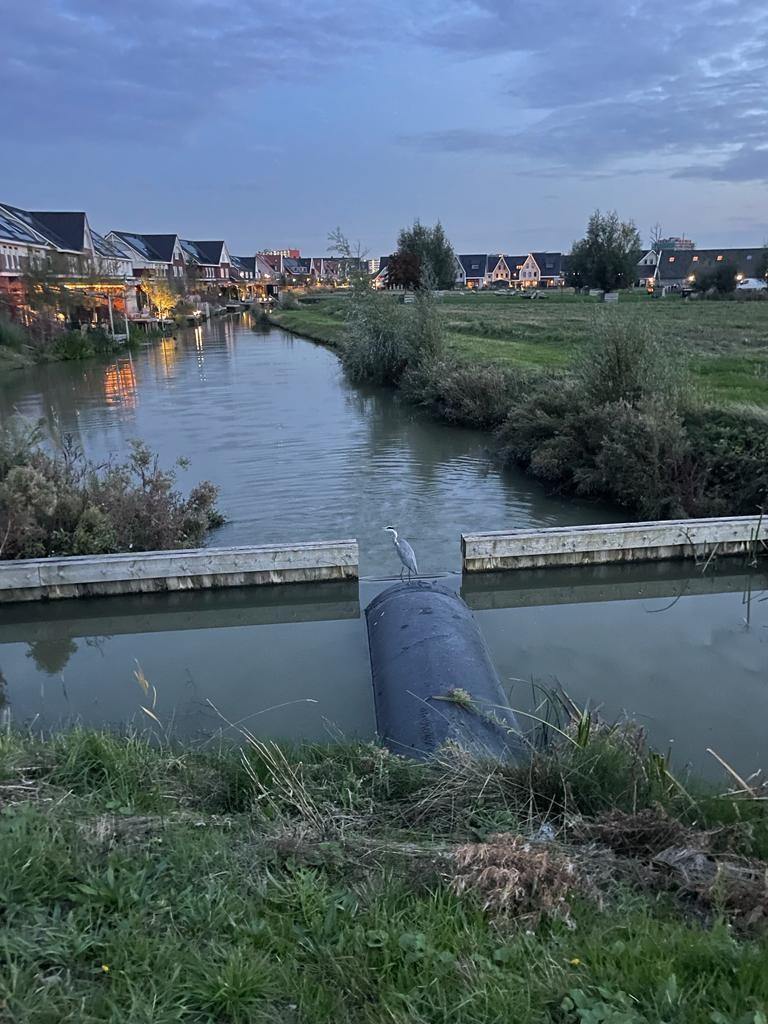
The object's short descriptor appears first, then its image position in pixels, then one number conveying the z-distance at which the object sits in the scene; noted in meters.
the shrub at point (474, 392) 18.00
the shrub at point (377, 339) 25.53
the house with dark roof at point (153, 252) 72.96
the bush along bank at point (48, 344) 34.94
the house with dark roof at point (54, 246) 42.16
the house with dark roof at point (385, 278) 67.49
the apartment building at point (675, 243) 119.19
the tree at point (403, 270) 65.44
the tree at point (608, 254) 63.03
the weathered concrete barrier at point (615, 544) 9.87
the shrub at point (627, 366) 13.06
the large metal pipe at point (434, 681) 4.88
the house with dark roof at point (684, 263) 89.25
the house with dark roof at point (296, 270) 137.88
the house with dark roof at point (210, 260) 94.12
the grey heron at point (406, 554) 8.54
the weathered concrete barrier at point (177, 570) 9.23
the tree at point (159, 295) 60.53
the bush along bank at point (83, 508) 9.73
